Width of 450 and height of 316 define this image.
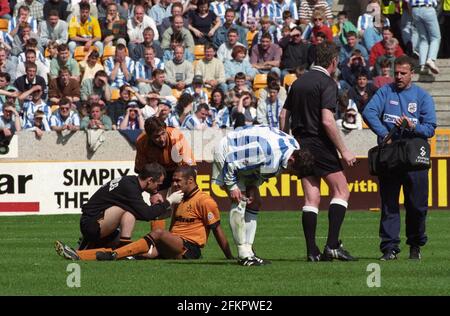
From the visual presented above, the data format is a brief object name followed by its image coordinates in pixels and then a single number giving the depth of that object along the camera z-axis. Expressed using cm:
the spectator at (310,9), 2855
